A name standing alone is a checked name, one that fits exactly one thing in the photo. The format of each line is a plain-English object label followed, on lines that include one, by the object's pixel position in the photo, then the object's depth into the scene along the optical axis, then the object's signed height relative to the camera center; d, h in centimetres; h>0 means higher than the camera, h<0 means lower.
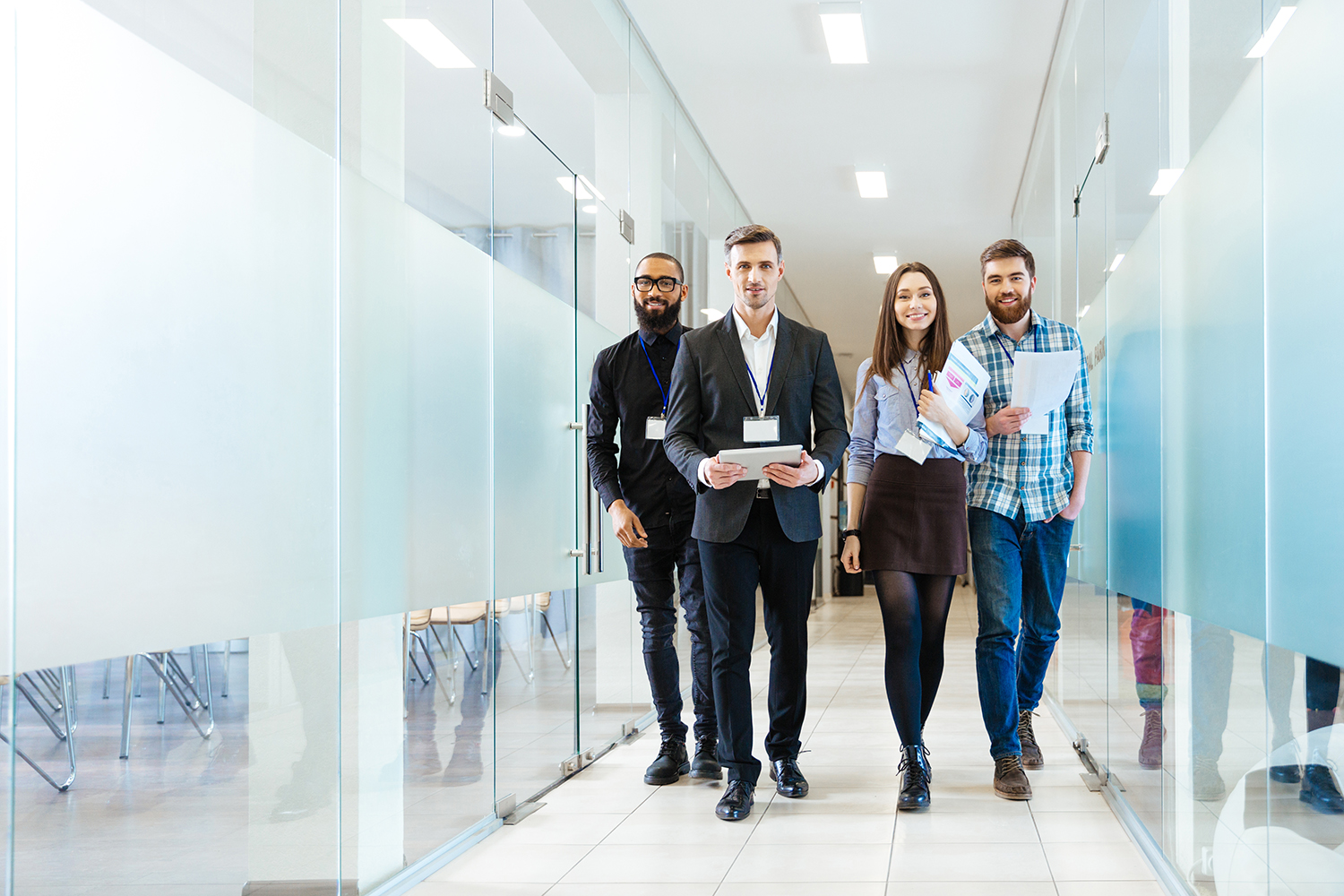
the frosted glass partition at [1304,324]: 143 +18
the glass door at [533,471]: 320 -5
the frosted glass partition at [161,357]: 143 +16
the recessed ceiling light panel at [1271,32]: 156 +62
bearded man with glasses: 357 -11
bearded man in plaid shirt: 322 -11
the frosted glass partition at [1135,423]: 255 +9
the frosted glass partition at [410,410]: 233 +11
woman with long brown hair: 312 -13
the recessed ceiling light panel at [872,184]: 810 +206
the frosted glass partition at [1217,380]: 176 +14
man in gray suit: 305 -8
